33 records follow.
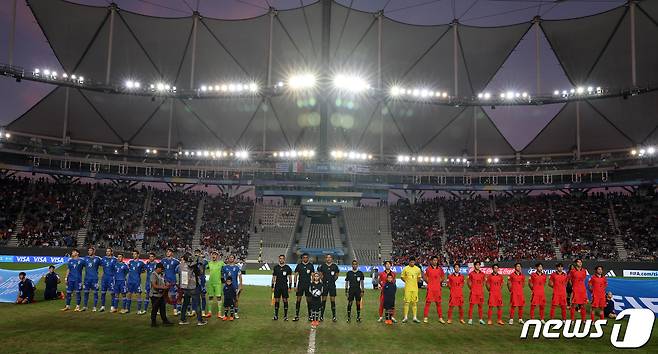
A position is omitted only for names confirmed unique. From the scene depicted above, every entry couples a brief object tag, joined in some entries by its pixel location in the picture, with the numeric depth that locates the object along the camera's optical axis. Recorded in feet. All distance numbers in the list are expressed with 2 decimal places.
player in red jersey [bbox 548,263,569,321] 58.59
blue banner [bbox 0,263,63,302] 67.05
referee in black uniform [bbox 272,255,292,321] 56.03
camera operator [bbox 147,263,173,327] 51.01
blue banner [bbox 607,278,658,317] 62.59
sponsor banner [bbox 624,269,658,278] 141.50
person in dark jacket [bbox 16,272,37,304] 66.12
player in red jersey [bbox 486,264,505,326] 57.98
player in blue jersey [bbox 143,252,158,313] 60.95
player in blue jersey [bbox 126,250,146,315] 59.72
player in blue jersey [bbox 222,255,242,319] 58.08
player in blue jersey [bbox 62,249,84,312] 61.00
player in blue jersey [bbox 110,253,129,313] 60.39
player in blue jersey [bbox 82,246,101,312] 61.11
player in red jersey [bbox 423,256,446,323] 58.16
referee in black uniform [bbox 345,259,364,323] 56.75
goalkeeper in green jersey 57.77
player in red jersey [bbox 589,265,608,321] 60.39
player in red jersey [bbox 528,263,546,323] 58.03
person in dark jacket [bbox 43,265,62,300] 69.97
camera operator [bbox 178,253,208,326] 53.47
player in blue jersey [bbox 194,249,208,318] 55.62
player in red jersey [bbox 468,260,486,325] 58.44
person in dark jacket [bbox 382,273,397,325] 56.70
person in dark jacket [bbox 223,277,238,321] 56.90
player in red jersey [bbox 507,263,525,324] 57.57
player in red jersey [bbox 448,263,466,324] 58.13
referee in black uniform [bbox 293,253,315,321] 55.26
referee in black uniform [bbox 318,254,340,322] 55.57
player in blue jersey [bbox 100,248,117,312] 61.36
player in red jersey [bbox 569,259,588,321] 58.29
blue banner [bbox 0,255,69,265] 140.36
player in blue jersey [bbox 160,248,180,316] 57.98
